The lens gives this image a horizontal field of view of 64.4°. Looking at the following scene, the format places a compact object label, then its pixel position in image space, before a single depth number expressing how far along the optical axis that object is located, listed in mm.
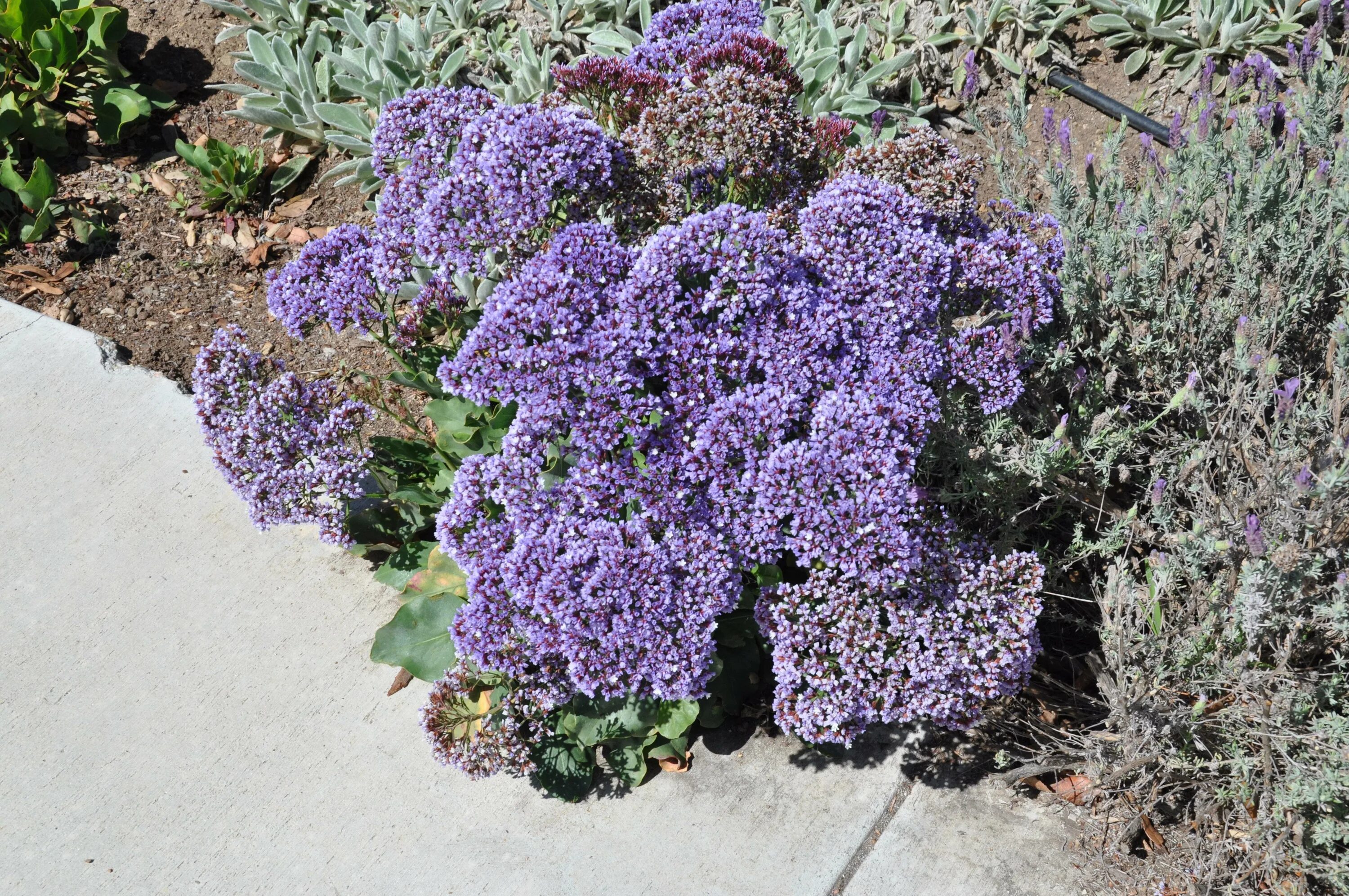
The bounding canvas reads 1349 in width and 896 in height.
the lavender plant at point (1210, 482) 2471
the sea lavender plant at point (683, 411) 2453
